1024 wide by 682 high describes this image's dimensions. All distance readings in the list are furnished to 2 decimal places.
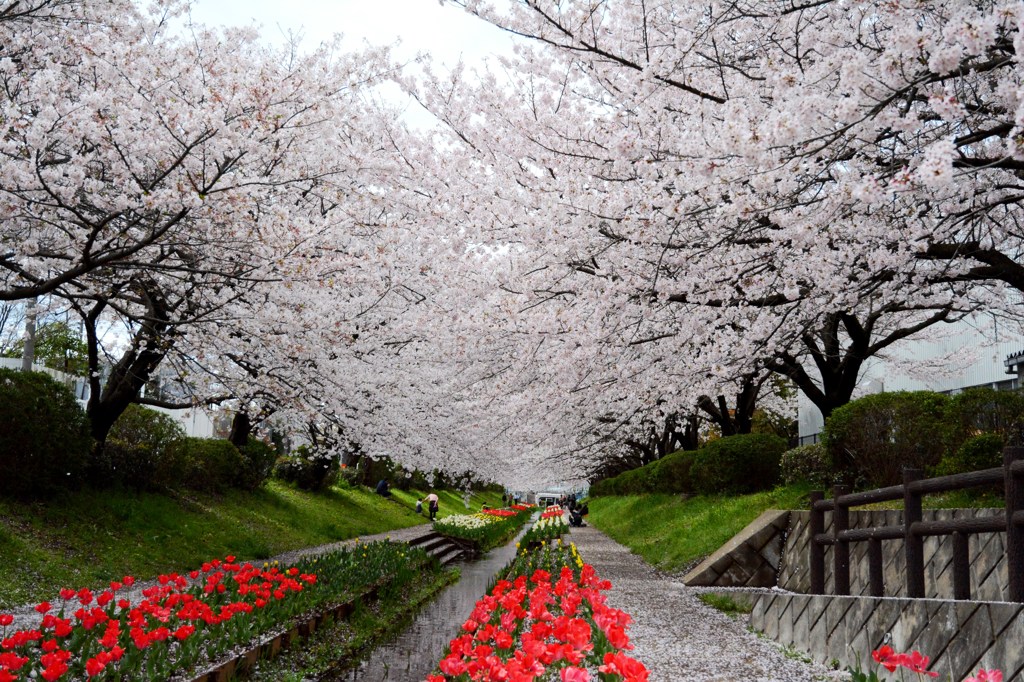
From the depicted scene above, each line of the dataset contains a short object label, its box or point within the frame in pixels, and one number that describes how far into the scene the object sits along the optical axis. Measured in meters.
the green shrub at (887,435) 9.90
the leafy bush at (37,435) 11.62
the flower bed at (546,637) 3.37
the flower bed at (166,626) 4.82
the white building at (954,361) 18.55
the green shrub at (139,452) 13.82
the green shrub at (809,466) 11.92
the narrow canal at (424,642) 7.64
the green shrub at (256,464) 19.75
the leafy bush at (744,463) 16.19
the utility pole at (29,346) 16.37
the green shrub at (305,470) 24.28
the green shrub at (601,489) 45.59
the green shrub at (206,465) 16.38
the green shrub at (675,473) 20.11
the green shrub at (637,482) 26.37
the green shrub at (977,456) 8.14
